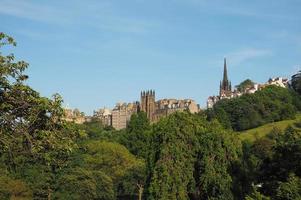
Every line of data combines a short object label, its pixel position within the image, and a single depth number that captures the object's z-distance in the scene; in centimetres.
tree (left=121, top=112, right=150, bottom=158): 9112
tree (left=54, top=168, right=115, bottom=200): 5075
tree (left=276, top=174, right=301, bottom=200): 2205
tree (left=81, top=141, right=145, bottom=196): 6238
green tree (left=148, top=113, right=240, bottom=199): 3994
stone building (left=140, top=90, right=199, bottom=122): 17738
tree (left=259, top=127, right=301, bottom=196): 2766
